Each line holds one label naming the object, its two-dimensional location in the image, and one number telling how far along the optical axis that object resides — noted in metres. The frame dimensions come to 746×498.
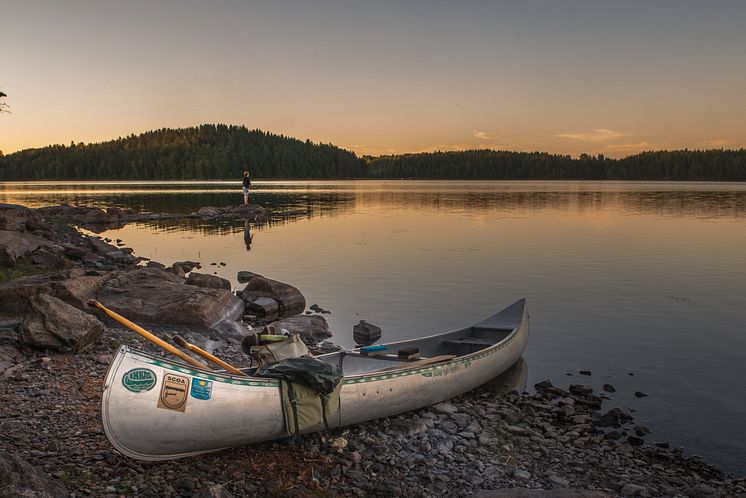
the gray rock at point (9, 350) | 9.84
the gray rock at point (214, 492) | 6.23
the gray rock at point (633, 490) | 7.82
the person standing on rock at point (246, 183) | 54.67
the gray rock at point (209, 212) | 53.86
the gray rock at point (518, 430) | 9.61
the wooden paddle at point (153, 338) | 7.71
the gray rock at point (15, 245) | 20.08
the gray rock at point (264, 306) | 17.67
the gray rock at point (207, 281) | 19.44
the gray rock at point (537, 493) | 7.06
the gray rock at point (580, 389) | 11.92
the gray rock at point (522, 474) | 8.09
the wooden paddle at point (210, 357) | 8.25
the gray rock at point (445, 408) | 10.35
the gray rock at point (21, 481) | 5.40
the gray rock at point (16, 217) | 28.34
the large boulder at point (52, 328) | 10.46
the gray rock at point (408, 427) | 9.27
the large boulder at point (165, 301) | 14.44
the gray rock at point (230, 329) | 14.42
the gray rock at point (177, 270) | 22.56
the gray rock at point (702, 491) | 7.88
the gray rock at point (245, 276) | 23.54
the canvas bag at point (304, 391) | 8.00
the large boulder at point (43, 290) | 13.48
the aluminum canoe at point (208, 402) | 6.85
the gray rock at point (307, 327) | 15.33
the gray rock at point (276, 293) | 18.62
